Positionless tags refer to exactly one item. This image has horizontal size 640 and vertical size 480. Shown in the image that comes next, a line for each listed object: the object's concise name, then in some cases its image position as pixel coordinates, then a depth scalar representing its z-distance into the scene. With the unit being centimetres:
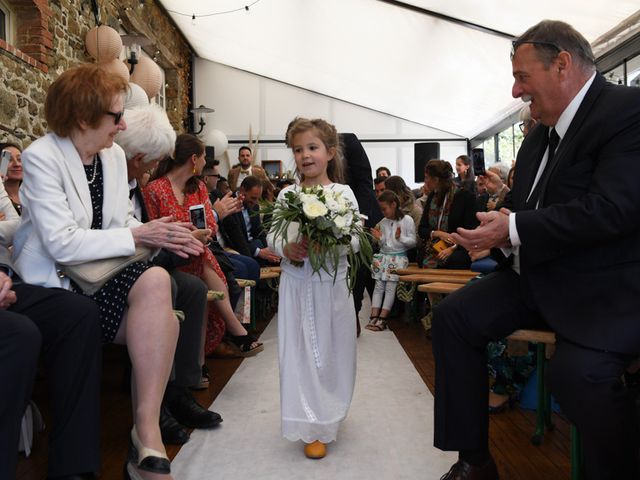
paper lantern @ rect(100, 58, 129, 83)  653
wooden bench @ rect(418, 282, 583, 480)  192
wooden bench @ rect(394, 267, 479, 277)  459
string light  1007
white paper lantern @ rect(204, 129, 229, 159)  1284
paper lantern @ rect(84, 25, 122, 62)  689
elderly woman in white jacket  194
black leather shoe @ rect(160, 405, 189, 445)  249
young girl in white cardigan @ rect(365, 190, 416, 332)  561
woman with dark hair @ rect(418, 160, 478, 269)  525
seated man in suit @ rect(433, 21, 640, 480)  164
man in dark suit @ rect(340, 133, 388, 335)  378
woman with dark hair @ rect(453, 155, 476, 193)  754
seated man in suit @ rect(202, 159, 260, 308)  398
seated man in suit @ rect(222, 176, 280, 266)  532
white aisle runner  222
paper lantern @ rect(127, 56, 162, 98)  776
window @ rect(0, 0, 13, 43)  539
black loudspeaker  1005
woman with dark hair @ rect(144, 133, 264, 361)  335
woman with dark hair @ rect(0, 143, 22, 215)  364
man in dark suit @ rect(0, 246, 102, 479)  168
